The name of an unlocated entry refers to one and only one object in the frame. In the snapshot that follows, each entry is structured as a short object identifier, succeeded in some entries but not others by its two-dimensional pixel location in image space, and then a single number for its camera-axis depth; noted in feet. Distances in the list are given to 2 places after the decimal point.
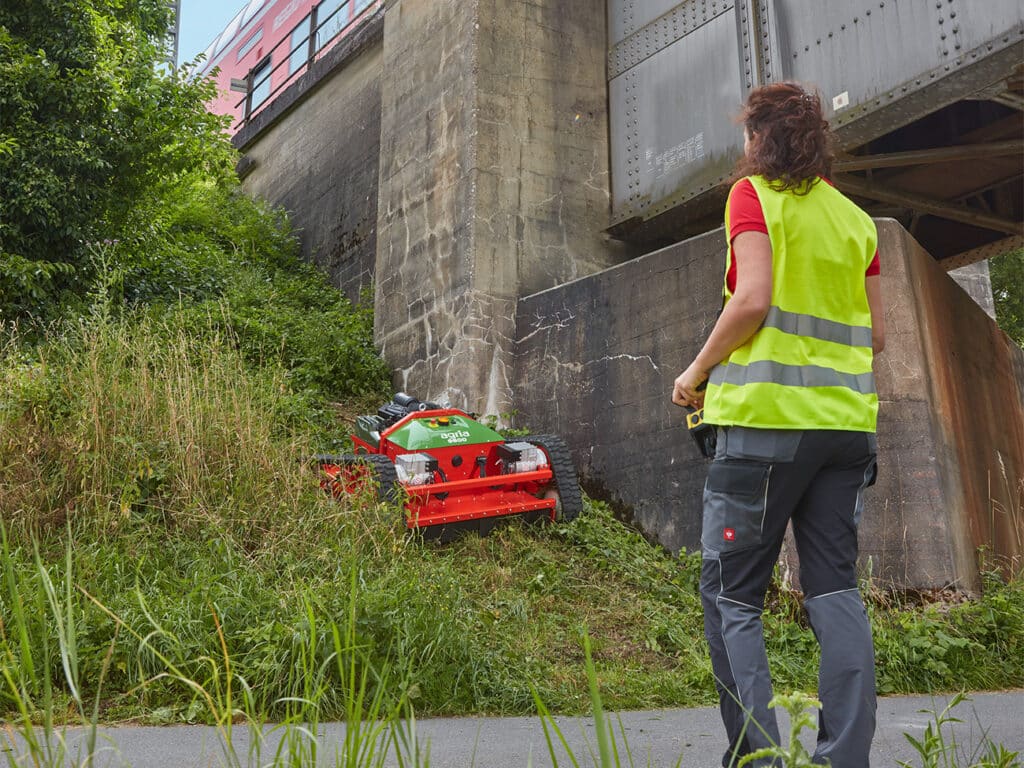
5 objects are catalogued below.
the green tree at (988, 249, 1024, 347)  66.03
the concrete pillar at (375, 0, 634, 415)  29.14
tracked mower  20.22
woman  8.20
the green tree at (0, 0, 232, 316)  29.40
